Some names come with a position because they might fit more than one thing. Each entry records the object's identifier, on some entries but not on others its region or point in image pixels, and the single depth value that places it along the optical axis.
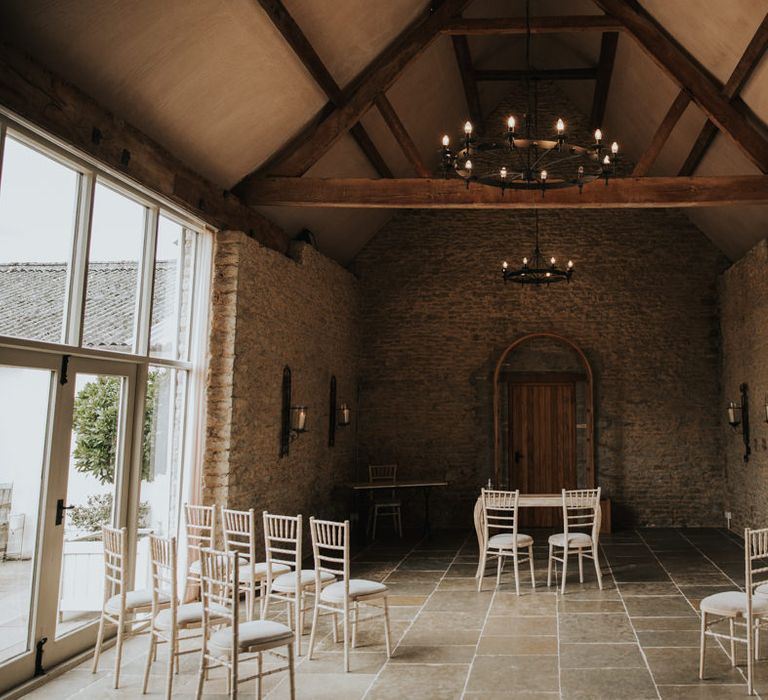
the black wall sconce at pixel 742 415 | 8.88
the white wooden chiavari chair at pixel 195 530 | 5.04
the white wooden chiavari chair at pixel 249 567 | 4.69
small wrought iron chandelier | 8.03
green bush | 4.81
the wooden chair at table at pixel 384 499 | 9.50
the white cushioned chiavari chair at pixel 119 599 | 4.04
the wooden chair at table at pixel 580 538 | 6.43
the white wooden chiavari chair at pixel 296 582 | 4.62
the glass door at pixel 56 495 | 4.14
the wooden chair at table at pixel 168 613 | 3.83
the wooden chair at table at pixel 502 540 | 6.42
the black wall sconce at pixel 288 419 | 7.50
